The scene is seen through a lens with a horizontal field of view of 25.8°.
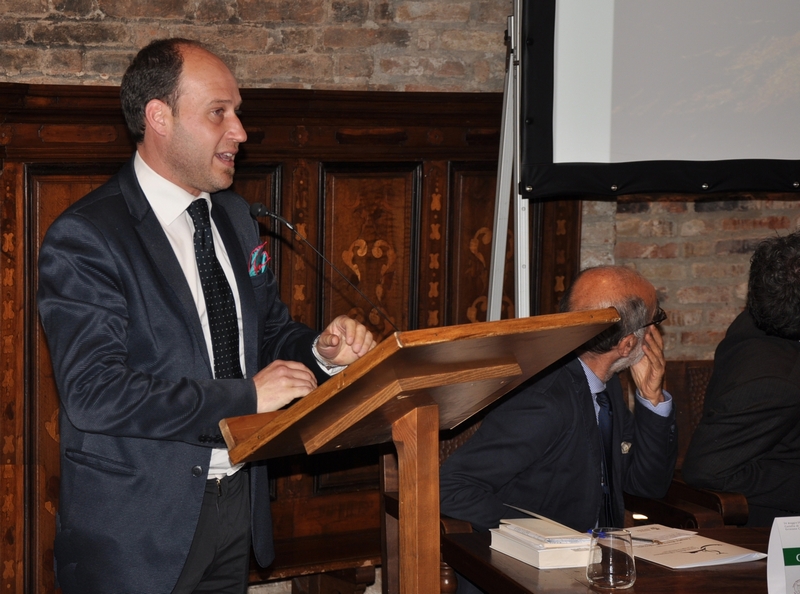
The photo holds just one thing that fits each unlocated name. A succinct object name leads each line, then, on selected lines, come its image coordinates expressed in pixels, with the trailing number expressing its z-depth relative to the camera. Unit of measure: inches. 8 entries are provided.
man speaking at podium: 104.3
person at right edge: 121.6
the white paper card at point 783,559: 98.7
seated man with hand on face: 113.5
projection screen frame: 132.6
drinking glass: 98.5
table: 99.0
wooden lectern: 86.3
